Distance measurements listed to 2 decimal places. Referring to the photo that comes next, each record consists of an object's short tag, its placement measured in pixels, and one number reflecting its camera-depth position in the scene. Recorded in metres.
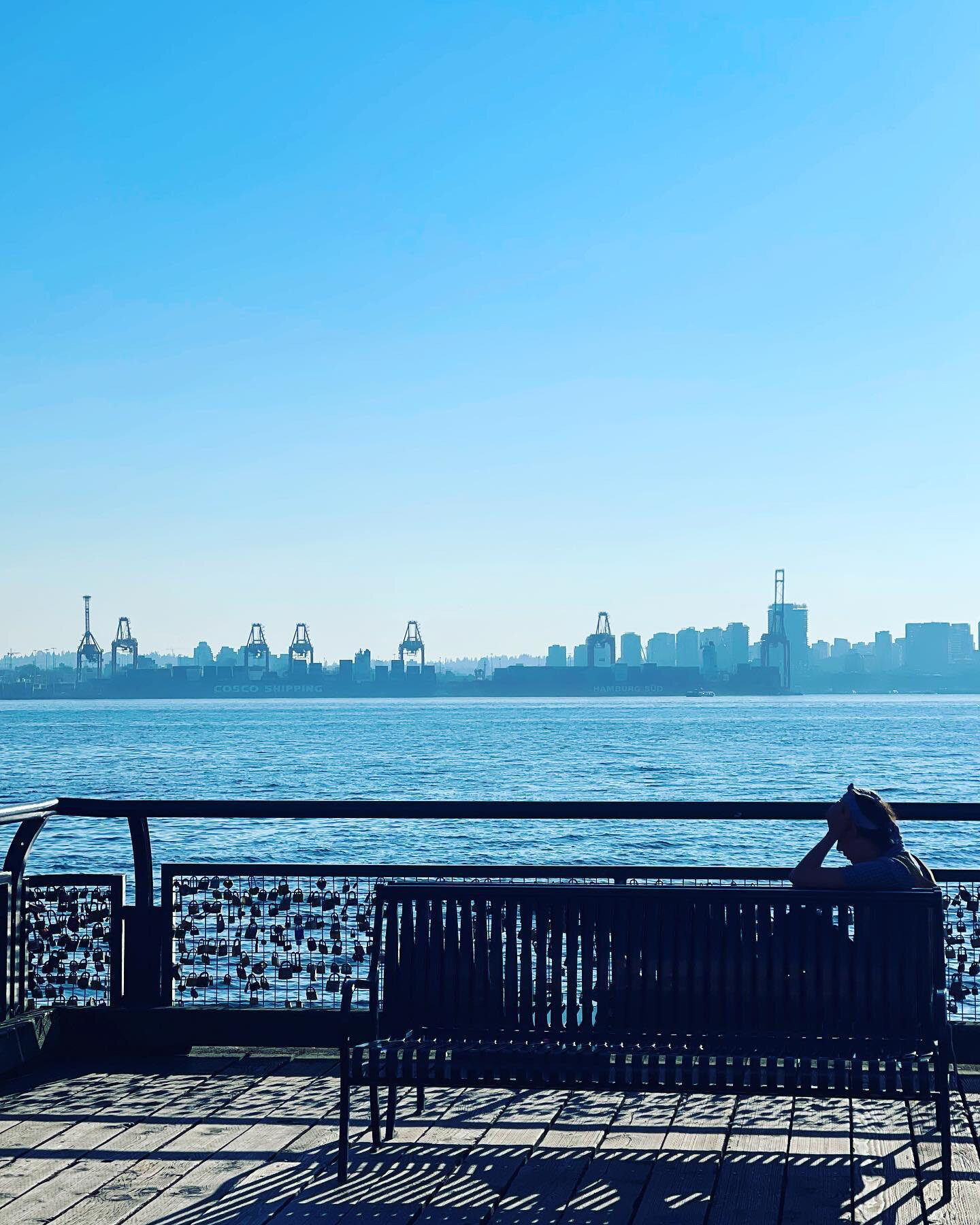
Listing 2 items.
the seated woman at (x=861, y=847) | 4.24
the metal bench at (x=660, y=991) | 3.87
